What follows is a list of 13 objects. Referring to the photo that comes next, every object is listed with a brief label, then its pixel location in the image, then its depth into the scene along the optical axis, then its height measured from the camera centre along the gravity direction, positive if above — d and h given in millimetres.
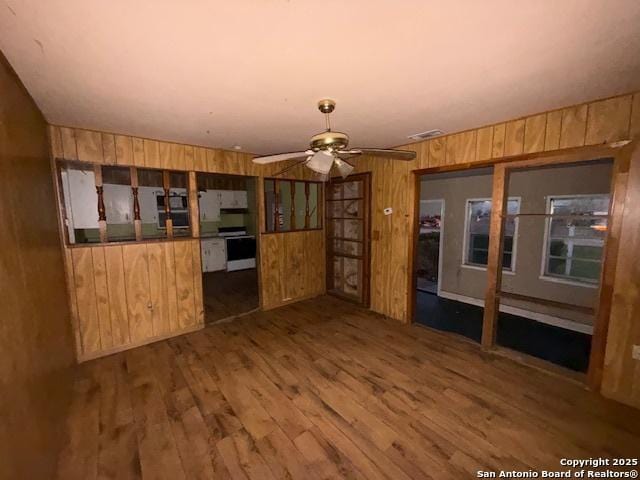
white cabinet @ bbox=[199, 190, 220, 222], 6000 +225
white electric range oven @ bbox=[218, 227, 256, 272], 6371 -804
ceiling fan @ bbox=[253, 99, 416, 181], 1733 +444
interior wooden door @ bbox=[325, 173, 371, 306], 3988 -356
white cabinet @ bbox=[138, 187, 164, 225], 5254 +232
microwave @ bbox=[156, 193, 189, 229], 5488 +105
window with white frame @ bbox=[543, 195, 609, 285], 3676 -394
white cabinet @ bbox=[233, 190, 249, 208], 6508 +413
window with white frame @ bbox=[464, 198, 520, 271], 4693 -333
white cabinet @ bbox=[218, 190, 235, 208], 6297 +401
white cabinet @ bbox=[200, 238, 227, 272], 6078 -910
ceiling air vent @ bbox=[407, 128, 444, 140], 2760 +864
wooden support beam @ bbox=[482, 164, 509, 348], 2613 -398
